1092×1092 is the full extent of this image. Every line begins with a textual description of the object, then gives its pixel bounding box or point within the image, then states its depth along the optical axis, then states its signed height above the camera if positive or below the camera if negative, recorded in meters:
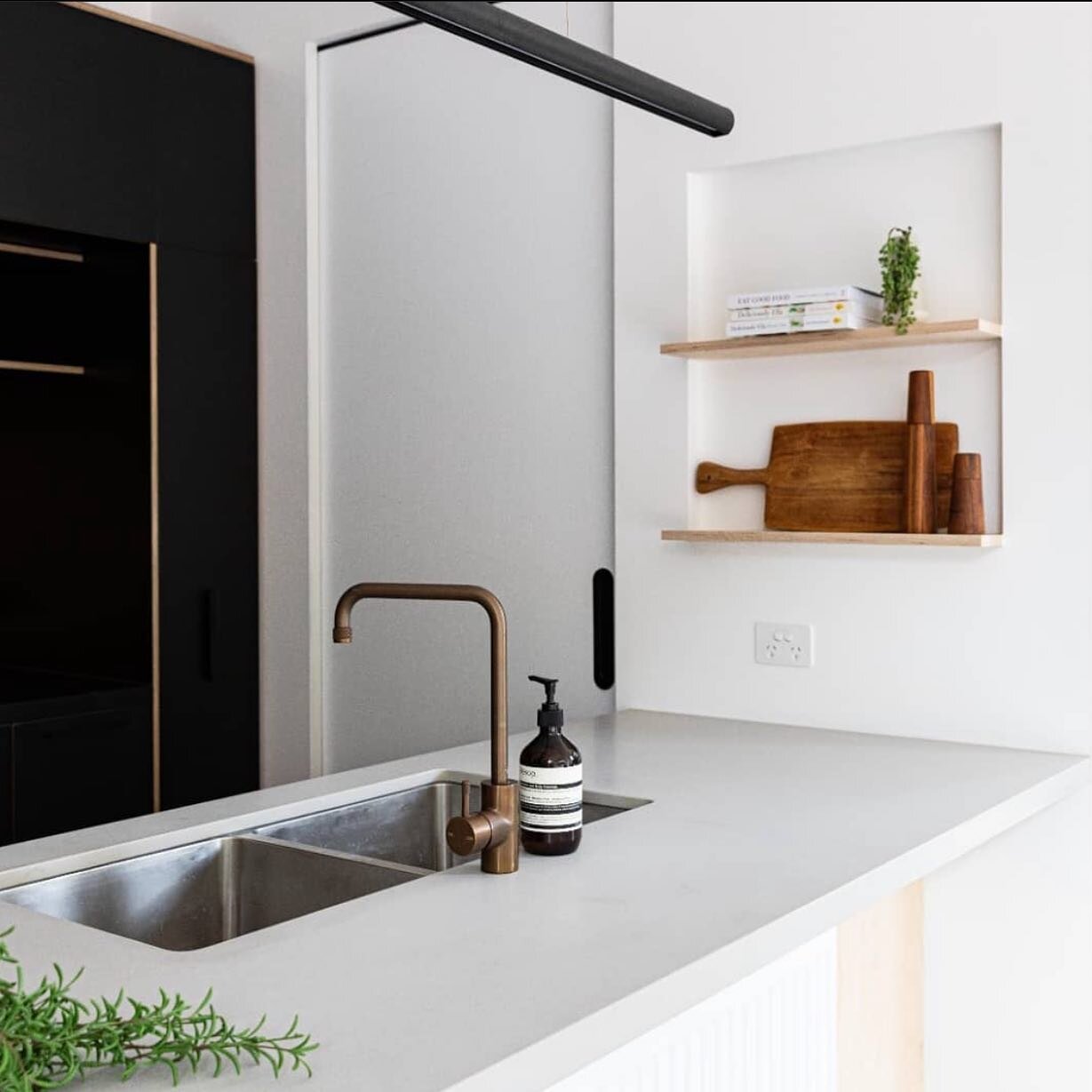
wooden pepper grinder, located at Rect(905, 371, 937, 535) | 2.40 +0.08
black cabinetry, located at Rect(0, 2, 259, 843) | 2.98 +0.21
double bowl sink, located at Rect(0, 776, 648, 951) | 1.67 -0.49
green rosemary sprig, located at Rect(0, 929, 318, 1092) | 1.01 -0.41
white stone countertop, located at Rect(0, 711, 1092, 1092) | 1.16 -0.44
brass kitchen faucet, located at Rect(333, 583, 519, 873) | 1.59 -0.32
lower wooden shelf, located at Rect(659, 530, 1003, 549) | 2.31 -0.06
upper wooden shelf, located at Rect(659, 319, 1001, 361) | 2.29 +0.29
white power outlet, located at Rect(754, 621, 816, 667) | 2.61 -0.28
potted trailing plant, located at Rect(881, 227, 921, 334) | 2.35 +0.39
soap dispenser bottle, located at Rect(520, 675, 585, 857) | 1.68 -0.36
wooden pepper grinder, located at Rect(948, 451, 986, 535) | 2.35 +0.01
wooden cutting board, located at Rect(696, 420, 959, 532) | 2.48 +0.05
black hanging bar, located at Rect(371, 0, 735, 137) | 1.47 +0.54
